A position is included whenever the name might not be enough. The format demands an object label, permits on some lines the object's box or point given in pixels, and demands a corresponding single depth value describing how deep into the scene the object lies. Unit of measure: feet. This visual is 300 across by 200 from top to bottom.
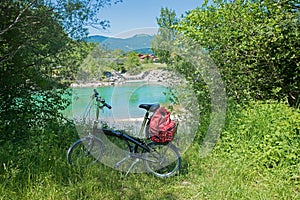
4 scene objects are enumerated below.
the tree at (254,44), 12.67
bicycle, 9.14
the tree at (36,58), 11.85
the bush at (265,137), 8.61
